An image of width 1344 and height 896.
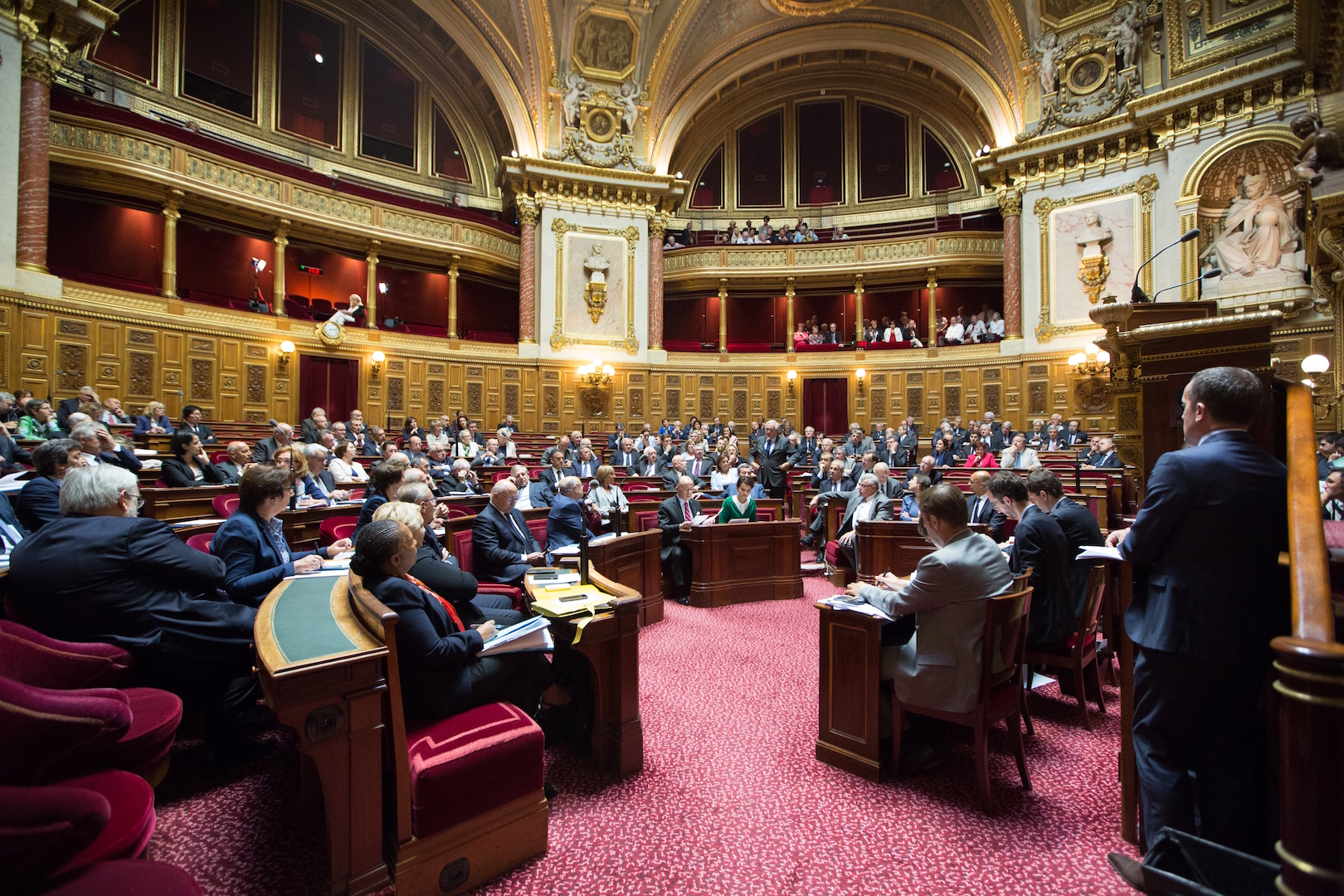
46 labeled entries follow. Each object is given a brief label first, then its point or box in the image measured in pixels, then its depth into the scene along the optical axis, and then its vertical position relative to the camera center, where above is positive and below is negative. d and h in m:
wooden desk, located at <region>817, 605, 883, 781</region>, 2.89 -1.14
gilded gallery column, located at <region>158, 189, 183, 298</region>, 11.68 +4.06
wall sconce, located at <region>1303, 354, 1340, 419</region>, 9.12 +1.27
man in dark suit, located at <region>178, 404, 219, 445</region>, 7.62 +0.48
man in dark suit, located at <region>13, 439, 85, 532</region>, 3.54 -0.16
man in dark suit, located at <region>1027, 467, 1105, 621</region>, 3.47 -0.36
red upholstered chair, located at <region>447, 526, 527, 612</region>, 4.61 -0.68
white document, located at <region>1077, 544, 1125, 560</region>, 2.16 -0.34
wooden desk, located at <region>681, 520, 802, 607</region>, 6.13 -1.07
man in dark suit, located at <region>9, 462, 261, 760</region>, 2.36 -0.56
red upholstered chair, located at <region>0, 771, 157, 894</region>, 1.19 -0.73
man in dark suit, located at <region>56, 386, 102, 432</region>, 7.62 +0.71
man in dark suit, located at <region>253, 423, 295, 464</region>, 7.27 +0.18
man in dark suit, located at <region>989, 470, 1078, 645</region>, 3.30 -0.61
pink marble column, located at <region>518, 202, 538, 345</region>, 15.27 +4.53
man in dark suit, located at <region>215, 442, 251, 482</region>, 6.38 -0.05
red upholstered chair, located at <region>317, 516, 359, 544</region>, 4.74 -0.55
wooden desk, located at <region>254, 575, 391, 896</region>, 1.86 -0.83
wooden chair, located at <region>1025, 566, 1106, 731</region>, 3.33 -1.06
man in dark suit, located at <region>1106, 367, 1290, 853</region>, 1.82 -0.48
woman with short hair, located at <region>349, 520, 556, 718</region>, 2.23 -0.68
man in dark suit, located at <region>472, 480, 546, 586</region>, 4.29 -0.62
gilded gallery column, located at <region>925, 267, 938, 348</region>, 16.03 +3.98
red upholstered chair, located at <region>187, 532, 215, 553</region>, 3.58 -0.49
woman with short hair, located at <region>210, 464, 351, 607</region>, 3.00 -0.42
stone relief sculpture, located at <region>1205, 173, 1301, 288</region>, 10.87 +3.96
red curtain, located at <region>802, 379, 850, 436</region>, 16.69 +1.40
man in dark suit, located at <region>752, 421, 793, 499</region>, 9.67 -0.14
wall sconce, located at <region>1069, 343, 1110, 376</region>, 12.57 +1.97
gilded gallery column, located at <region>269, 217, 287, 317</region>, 13.21 +4.03
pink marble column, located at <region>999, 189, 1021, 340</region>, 14.30 +4.56
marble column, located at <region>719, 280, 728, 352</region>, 16.81 +3.93
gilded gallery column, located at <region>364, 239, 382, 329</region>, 14.38 +3.95
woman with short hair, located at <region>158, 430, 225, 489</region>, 5.69 -0.08
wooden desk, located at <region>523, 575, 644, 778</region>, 2.92 -1.10
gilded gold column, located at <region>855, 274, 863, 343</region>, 16.70 +4.11
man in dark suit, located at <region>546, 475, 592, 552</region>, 5.07 -0.52
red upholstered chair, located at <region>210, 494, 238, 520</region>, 5.02 -0.39
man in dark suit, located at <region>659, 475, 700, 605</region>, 6.31 -0.84
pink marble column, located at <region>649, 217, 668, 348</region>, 15.98 +4.63
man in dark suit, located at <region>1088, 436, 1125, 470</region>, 9.07 +0.02
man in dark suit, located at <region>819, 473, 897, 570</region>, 6.37 -0.54
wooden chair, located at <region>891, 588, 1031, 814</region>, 2.62 -1.01
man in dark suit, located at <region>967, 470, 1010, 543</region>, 5.33 -0.45
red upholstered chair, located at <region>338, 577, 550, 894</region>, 2.06 -1.17
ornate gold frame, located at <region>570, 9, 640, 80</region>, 14.81 +9.82
